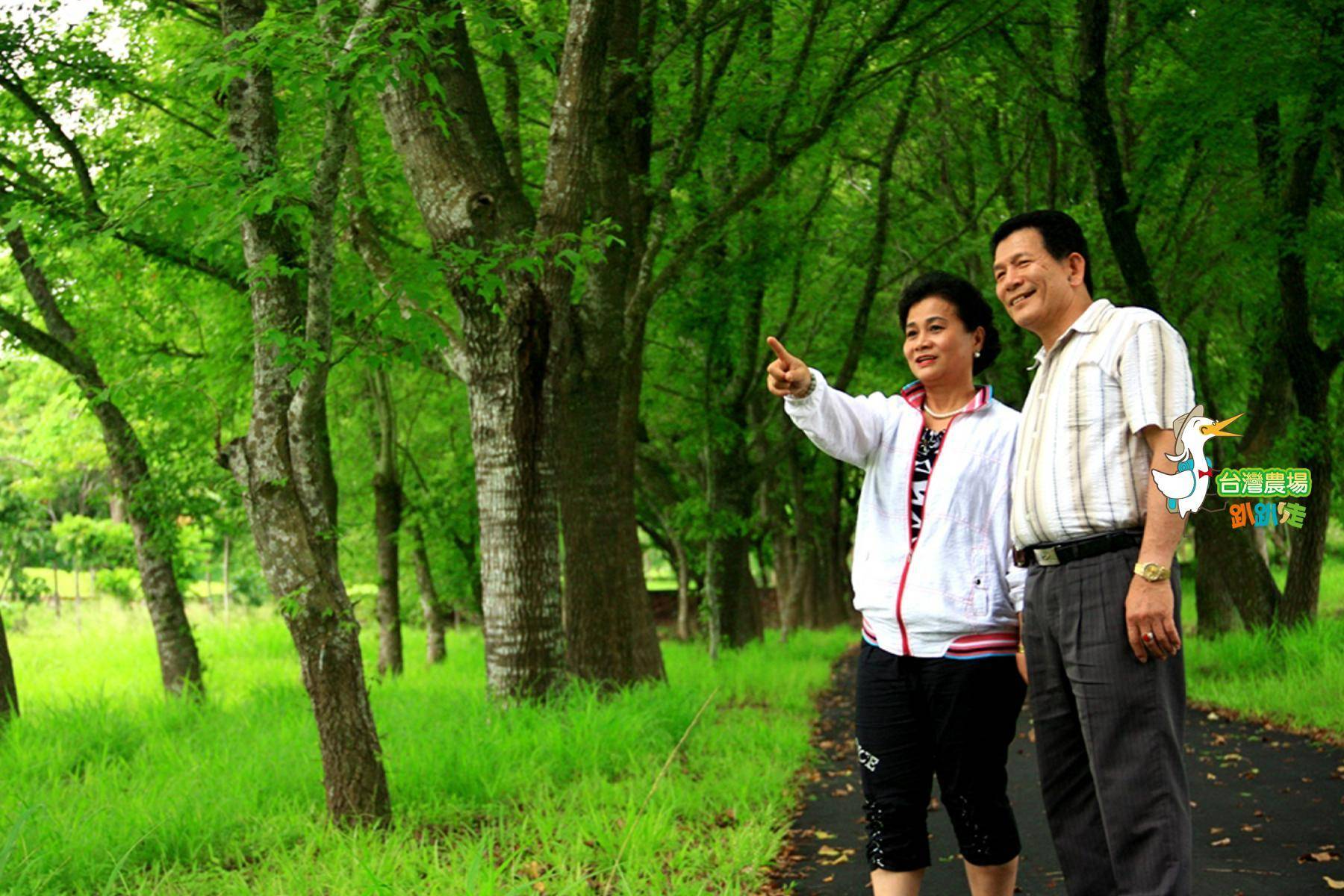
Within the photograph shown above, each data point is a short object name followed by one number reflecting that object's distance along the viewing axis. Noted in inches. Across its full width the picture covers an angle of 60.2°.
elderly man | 122.0
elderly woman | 145.0
